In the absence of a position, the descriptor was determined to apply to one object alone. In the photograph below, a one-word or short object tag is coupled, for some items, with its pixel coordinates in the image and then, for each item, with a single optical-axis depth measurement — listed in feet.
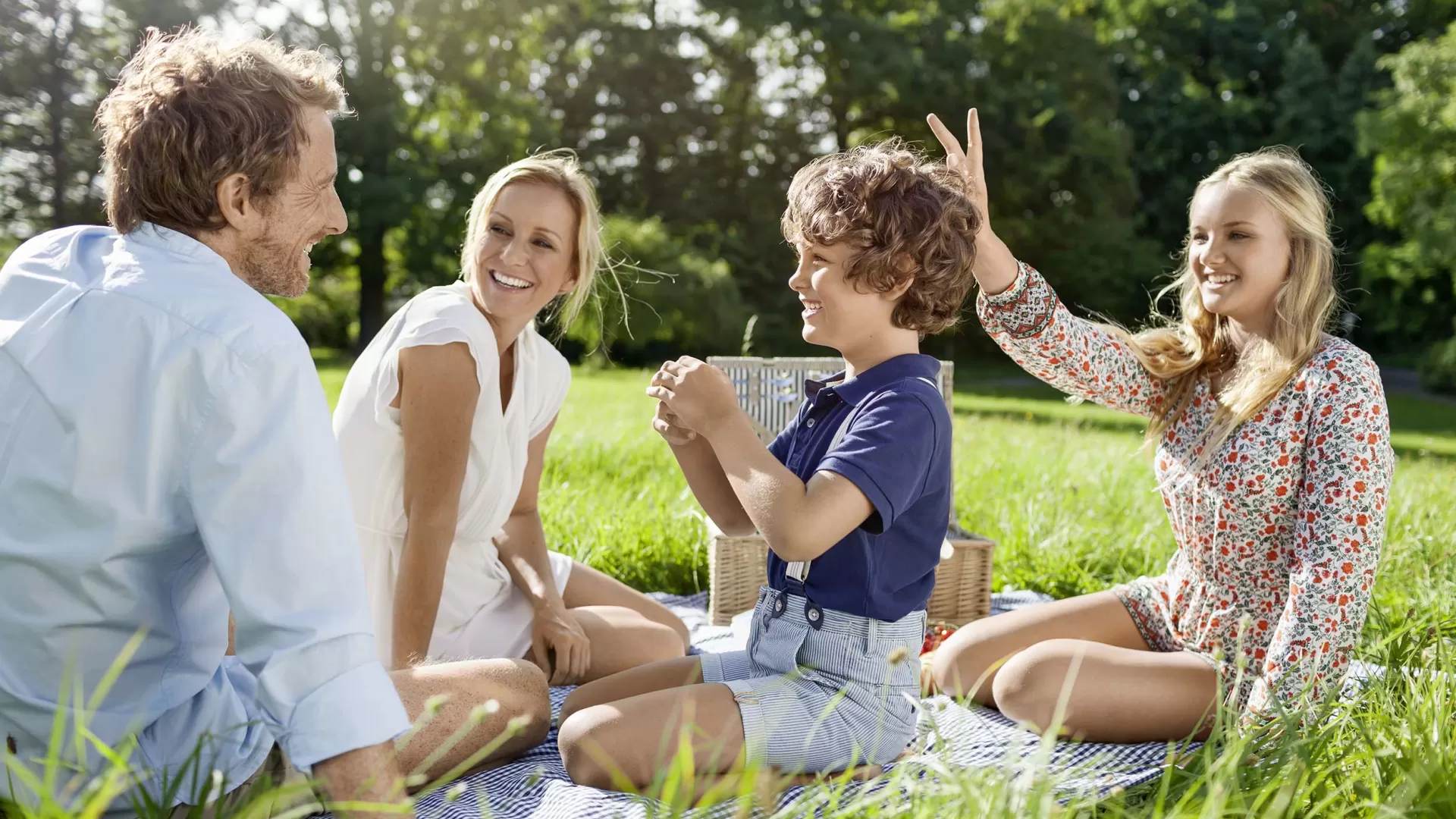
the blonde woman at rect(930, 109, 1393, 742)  8.35
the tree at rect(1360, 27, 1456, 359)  62.95
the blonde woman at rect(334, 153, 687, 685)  8.94
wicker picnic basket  13.05
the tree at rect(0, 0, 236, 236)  67.87
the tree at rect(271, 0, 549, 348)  75.31
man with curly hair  4.93
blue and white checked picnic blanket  6.66
